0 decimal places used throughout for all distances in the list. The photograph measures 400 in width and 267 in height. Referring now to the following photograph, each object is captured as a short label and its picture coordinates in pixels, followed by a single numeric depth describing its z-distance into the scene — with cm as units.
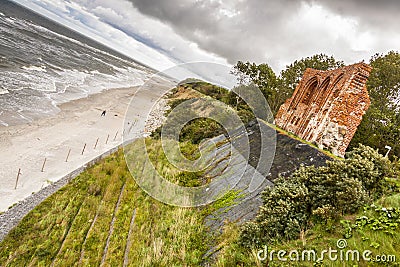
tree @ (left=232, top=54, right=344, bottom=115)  2772
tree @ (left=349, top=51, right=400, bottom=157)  1566
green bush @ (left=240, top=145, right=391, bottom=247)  561
